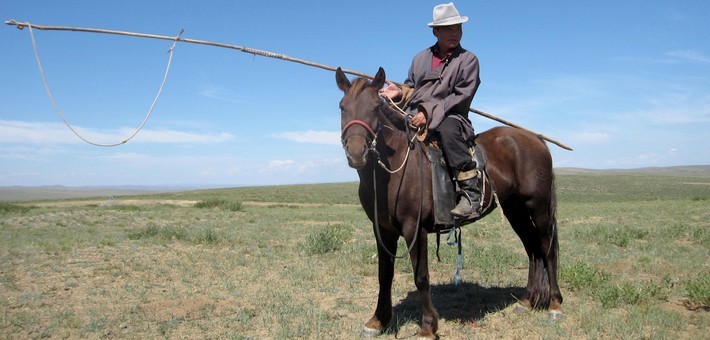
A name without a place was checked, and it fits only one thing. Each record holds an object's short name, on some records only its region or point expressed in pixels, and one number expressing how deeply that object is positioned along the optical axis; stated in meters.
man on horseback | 5.03
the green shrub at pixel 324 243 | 10.81
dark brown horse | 4.52
